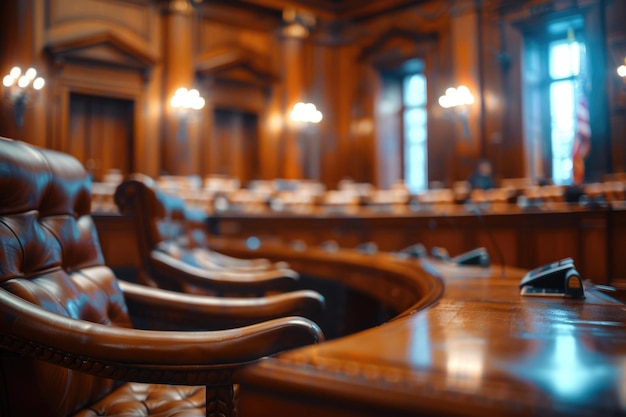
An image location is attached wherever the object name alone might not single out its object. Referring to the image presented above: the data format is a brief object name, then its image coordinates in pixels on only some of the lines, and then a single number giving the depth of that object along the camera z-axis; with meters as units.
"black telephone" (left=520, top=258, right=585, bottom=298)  1.24
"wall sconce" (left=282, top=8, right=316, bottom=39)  9.91
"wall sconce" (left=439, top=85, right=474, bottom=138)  8.41
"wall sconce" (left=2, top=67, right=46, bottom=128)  6.82
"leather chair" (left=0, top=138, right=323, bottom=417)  0.94
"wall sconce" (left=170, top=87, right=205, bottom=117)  8.55
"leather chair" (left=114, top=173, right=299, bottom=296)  2.04
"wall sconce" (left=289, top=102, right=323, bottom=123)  9.67
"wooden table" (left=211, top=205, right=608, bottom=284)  3.36
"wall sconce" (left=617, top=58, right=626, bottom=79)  6.51
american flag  7.48
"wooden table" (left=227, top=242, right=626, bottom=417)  0.47
